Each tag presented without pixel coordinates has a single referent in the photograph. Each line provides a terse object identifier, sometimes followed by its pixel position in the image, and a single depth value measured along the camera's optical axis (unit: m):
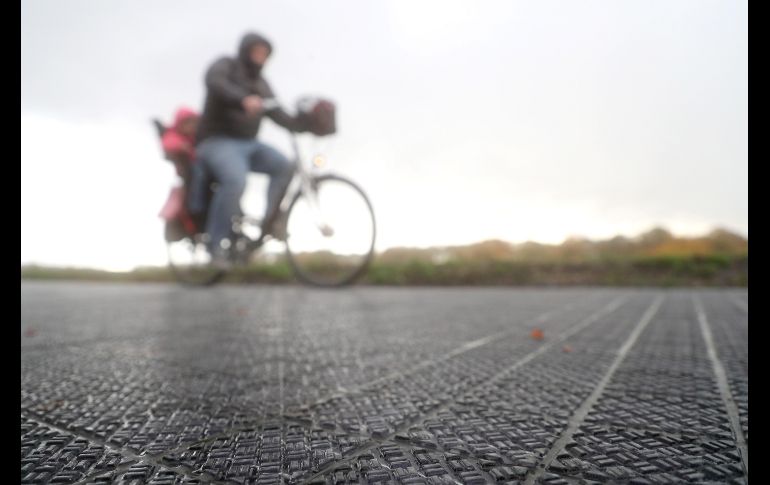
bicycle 4.87
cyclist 4.49
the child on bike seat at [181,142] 5.27
